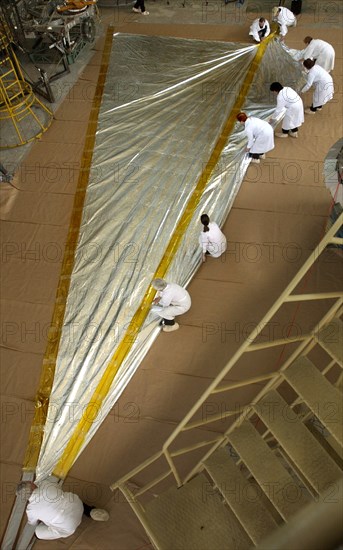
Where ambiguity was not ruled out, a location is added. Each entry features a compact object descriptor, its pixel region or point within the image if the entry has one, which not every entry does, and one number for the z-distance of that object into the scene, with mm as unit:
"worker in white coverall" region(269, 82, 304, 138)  5750
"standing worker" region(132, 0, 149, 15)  8734
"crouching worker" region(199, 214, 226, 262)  4777
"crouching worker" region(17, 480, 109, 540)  3355
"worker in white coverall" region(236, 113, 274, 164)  5520
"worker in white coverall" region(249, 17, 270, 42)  7320
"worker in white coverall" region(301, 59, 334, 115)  6098
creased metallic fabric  4438
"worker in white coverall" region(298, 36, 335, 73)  6570
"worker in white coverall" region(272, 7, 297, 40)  7453
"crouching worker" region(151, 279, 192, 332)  4371
